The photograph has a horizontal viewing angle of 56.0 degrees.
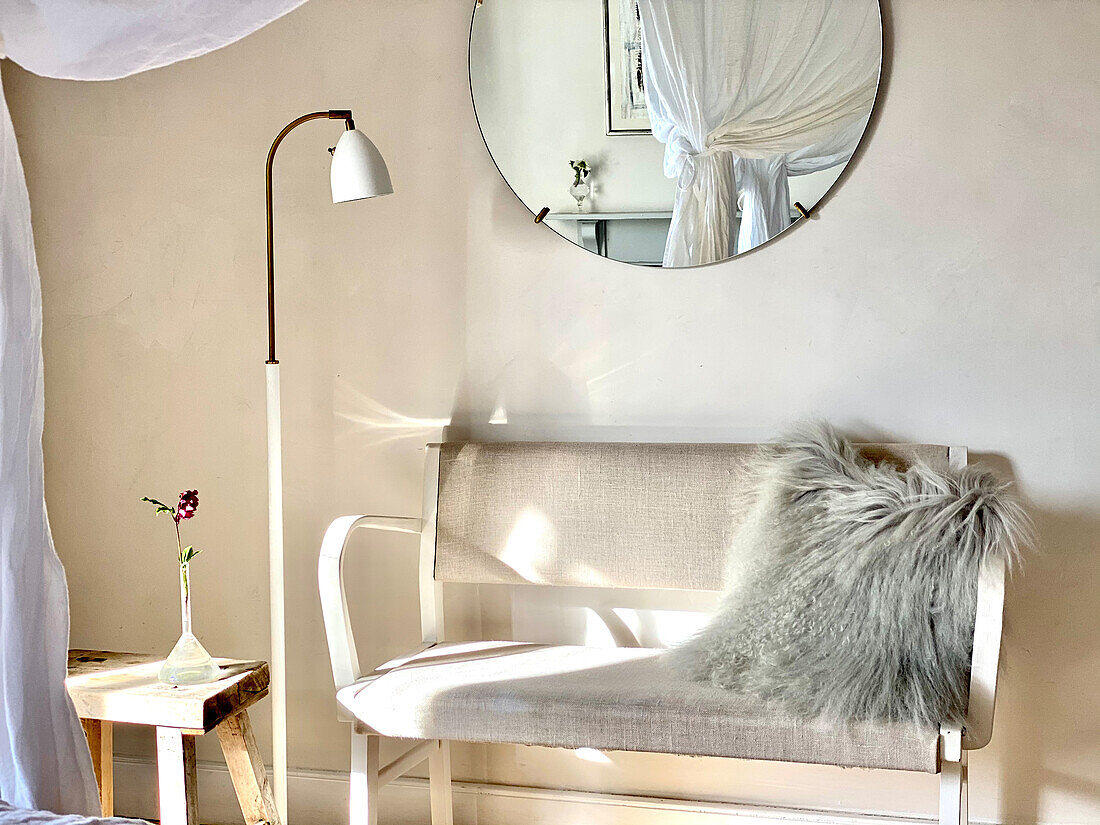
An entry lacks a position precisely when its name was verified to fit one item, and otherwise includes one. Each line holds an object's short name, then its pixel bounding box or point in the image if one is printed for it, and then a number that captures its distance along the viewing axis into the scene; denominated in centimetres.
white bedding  116
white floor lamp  199
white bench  167
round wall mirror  212
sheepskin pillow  167
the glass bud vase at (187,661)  200
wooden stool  189
